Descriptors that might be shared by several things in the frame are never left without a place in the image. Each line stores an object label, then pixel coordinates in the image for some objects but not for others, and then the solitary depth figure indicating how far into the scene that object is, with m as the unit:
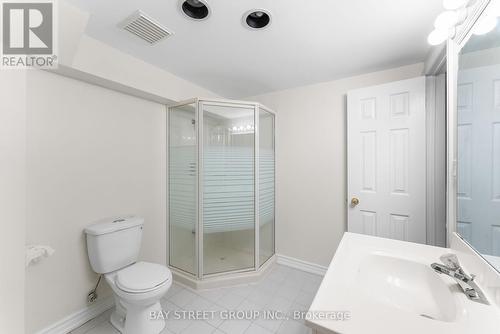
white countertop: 0.61
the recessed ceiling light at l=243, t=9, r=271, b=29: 1.26
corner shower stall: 2.04
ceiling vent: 1.27
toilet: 1.36
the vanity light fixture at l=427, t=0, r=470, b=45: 0.97
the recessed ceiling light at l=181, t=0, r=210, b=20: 1.18
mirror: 0.82
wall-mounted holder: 1.23
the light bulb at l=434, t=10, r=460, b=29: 1.03
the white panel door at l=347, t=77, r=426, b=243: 1.67
